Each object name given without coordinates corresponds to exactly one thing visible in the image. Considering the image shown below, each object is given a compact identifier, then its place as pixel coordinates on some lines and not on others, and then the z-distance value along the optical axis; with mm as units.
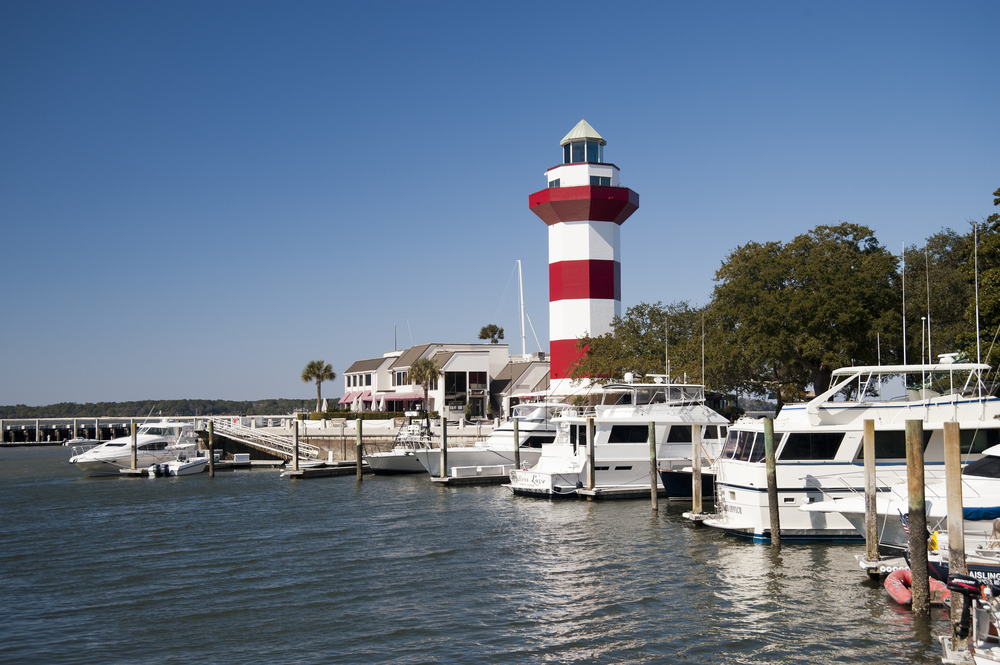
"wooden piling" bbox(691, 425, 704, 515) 23031
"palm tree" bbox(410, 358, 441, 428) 60469
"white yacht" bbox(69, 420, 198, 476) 43469
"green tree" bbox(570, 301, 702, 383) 42328
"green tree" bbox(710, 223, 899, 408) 38031
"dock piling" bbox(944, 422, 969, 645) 12992
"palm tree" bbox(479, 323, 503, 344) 89000
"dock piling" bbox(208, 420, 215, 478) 42812
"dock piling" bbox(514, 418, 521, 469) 34719
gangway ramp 48781
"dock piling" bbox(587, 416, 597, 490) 28891
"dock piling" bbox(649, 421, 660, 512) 25644
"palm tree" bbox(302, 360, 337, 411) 72375
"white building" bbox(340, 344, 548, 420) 64312
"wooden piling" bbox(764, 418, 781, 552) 19156
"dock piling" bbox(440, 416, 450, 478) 35781
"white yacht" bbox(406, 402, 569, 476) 36781
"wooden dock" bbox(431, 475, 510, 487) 35219
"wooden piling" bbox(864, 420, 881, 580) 16109
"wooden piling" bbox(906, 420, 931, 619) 13562
